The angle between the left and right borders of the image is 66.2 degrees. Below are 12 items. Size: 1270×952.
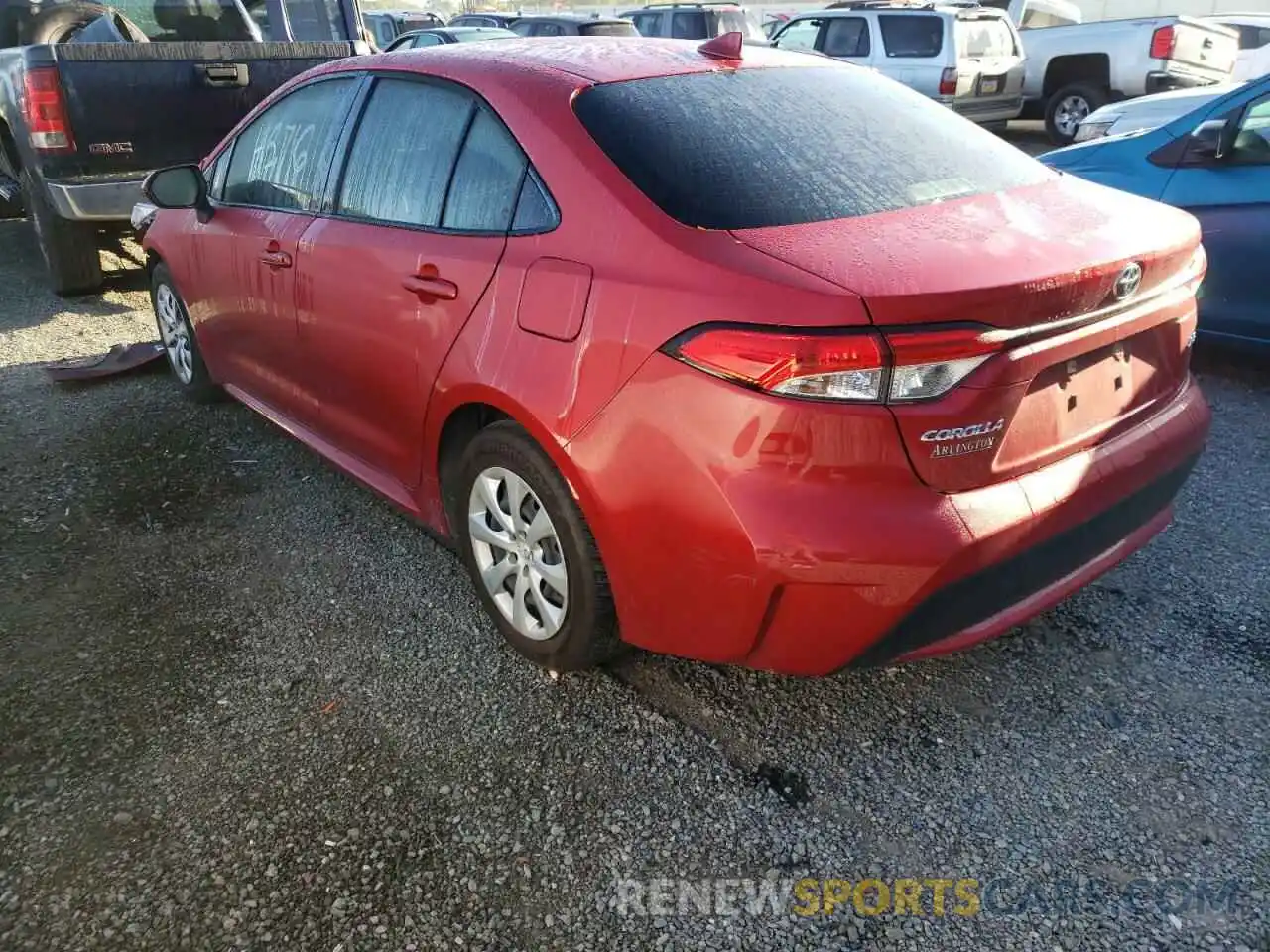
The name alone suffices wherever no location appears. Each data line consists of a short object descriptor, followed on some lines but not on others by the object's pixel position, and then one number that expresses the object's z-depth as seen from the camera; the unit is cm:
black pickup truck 565
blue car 454
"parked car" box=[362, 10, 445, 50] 1819
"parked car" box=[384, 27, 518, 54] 1260
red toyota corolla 200
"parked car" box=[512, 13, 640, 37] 1254
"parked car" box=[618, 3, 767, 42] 1413
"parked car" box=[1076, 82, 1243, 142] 636
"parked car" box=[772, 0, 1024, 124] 1148
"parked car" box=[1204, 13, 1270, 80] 1252
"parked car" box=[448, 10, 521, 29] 1708
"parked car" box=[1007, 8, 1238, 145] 1131
